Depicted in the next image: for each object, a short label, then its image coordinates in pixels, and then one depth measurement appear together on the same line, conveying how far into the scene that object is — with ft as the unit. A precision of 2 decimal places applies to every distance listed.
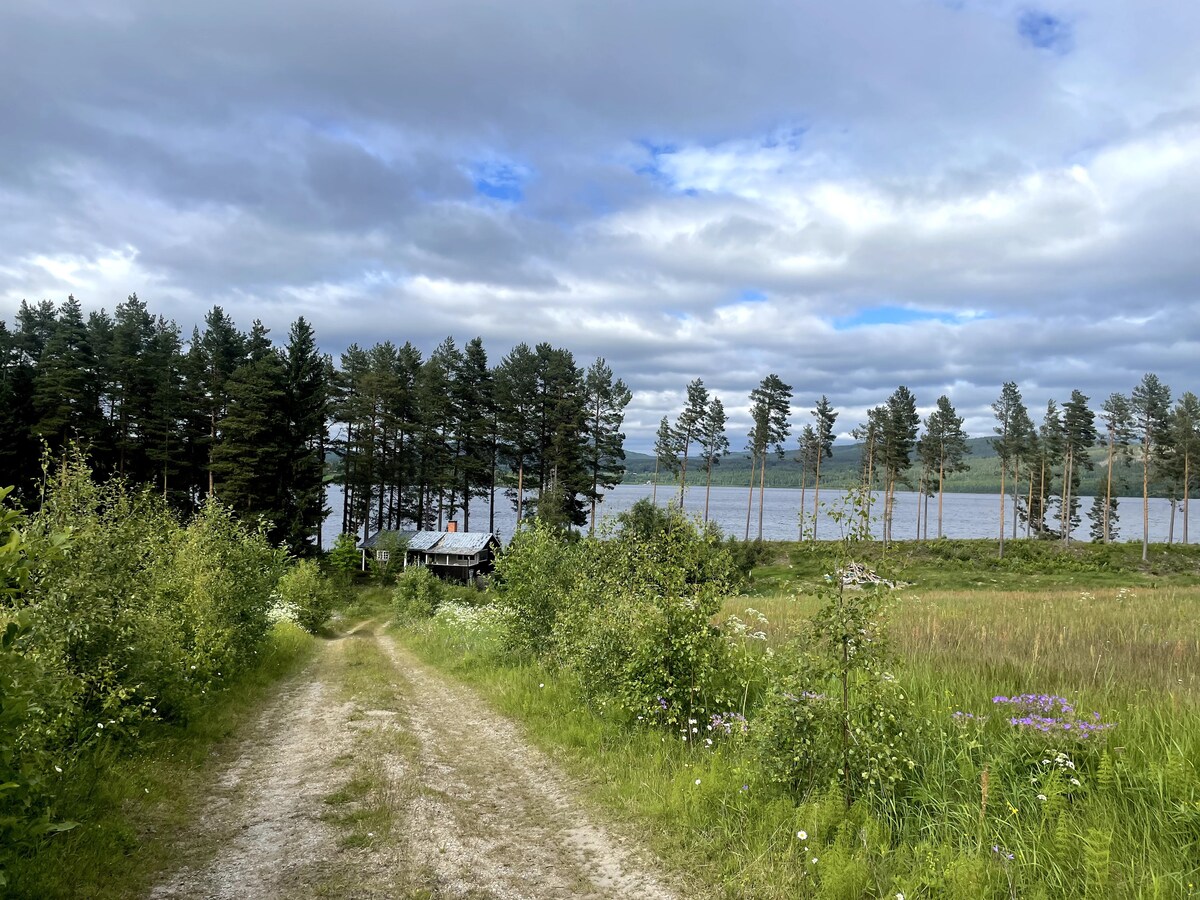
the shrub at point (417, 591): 126.52
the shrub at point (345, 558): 166.91
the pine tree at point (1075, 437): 233.55
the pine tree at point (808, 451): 255.97
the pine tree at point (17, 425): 144.56
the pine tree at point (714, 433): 234.17
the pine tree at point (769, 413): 235.20
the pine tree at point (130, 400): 163.12
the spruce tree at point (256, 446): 156.66
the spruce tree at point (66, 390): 145.55
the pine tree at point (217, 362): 171.22
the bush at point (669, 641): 29.73
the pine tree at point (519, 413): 191.72
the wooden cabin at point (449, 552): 181.16
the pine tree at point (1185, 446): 220.02
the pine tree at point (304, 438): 171.34
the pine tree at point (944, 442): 247.70
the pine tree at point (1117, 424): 224.74
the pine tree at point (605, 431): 195.31
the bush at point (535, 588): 49.03
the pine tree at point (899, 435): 232.12
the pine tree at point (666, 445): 234.79
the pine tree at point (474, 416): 195.52
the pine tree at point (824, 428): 246.06
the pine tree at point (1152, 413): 218.79
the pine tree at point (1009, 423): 239.09
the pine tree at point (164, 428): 164.96
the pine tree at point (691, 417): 233.76
